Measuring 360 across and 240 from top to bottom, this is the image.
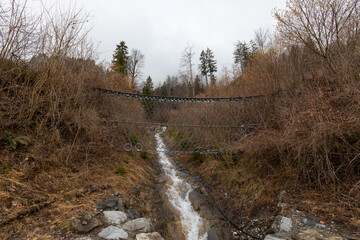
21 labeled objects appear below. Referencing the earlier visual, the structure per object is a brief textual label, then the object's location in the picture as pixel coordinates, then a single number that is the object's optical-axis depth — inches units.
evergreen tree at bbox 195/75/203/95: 1050.4
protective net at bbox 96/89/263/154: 189.3
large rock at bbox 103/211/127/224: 91.5
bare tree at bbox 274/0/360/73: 158.4
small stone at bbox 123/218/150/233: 89.4
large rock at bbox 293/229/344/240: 76.1
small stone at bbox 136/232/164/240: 83.4
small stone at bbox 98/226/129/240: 78.4
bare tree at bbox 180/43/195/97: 884.1
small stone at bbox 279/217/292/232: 92.4
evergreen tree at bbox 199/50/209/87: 1101.1
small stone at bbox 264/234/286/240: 87.3
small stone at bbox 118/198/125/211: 107.2
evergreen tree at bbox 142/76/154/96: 1338.8
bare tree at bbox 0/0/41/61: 114.4
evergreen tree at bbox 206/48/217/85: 1093.8
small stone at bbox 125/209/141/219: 106.0
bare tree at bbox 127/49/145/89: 848.9
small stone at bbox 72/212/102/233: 78.2
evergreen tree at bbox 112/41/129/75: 804.3
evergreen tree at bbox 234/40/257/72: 1041.6
